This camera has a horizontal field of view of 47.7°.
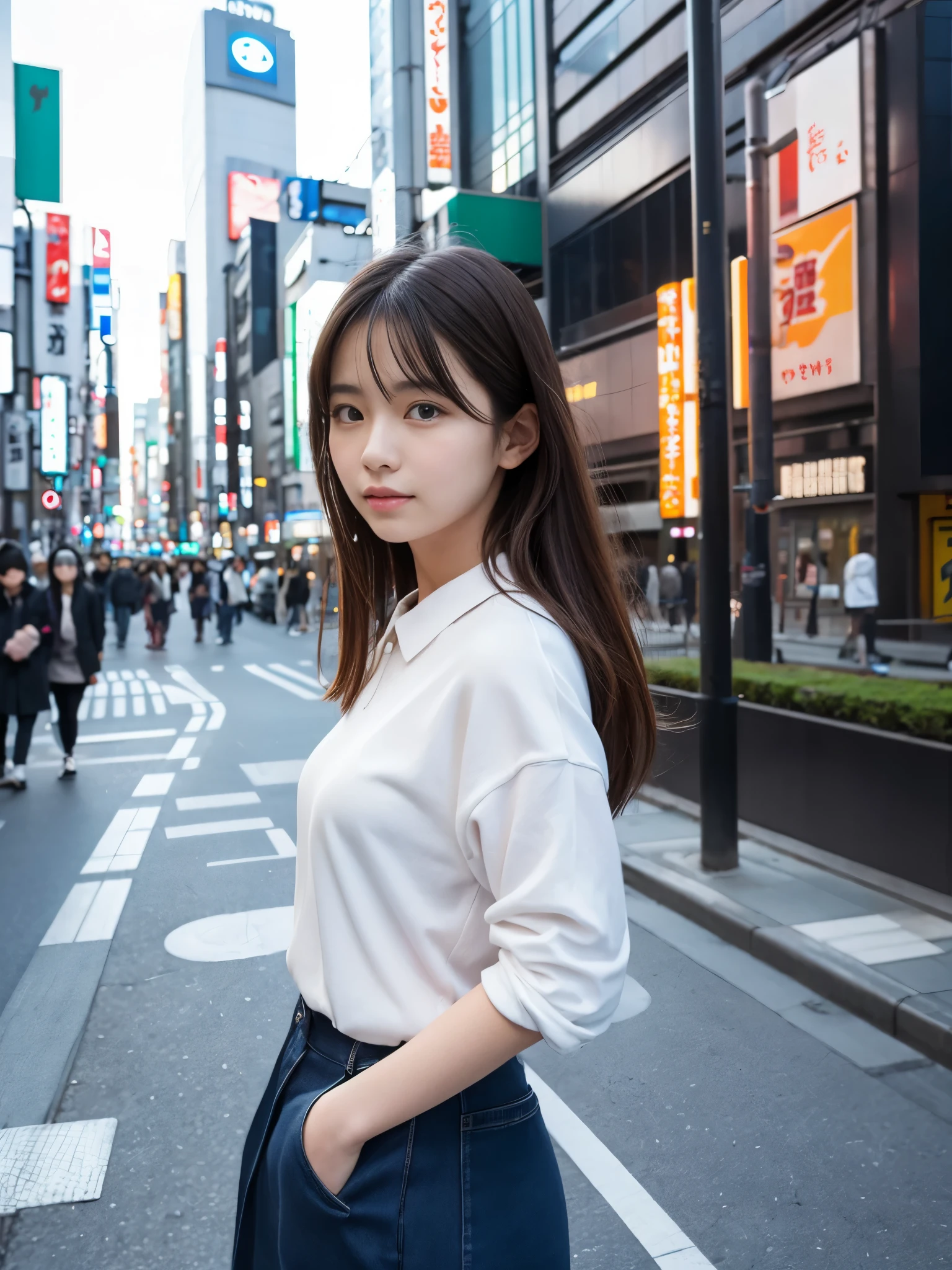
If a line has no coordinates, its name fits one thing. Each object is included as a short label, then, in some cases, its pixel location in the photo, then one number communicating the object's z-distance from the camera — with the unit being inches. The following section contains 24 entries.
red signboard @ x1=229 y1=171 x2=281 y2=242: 4453.7
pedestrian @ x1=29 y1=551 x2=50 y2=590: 509.0
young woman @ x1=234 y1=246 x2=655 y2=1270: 41.0
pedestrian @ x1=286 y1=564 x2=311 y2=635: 1066.7
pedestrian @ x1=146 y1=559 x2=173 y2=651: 831.1
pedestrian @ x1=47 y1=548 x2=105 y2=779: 355.6
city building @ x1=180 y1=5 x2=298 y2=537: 4456.2
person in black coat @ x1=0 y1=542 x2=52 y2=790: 326.3
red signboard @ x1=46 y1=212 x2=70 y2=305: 1310.3
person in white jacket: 542.3
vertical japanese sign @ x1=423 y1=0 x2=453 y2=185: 875.4
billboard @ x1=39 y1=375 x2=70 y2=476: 1364.4
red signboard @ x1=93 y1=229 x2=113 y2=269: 2067.7
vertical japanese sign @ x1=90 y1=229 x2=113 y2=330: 2080.5
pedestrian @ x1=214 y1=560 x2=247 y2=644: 880.9
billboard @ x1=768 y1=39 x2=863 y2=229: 621.9
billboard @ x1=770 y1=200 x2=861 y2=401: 637.3
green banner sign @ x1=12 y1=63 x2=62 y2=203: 880.9
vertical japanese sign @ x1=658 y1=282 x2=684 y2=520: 718.5
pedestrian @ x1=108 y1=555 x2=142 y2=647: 845.8
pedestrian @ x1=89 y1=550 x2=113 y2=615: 926.7
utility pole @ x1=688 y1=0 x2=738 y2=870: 222.5
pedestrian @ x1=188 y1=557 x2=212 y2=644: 935.7
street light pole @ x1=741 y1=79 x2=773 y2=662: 473.4
